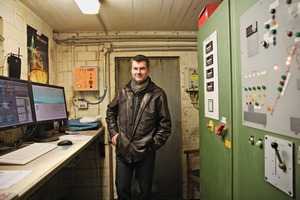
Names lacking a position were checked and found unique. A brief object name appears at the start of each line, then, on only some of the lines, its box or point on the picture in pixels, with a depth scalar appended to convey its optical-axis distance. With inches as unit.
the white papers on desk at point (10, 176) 32.8
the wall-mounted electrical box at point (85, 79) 100.9
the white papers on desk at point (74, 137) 70.7
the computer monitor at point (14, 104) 50.3
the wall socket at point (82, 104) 103.9
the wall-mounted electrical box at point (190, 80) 105.6
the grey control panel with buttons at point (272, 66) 27.7
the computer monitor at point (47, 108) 65.1
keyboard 43.4
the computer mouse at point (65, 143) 59.4
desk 31.7
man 69.6
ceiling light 70.0
